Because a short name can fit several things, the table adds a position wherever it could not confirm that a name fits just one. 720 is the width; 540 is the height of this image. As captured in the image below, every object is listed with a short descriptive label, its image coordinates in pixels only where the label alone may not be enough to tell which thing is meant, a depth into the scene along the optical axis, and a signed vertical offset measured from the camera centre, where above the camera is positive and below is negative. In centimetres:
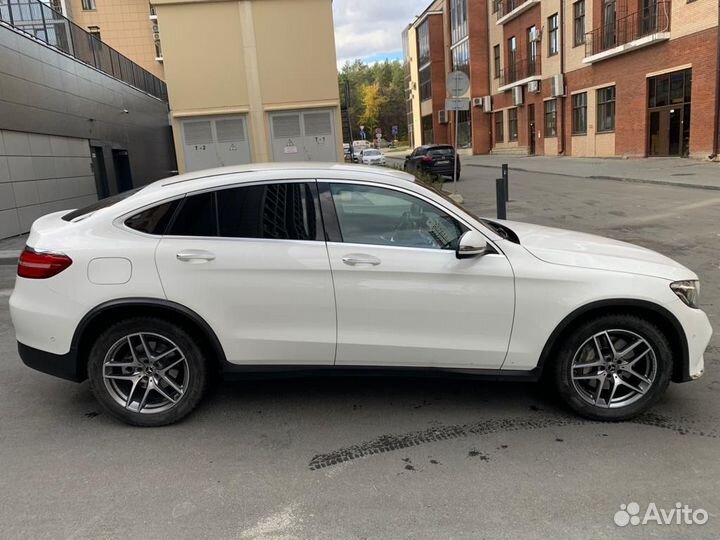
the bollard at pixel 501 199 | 1081 -111
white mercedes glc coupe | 363 -91
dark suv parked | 2444 -70
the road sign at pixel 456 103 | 1329 +86
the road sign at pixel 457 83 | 1331 +130
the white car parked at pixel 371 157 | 3803 -58
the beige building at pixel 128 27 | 3869 +914
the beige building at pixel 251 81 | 1517 +197
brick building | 2423 +299
